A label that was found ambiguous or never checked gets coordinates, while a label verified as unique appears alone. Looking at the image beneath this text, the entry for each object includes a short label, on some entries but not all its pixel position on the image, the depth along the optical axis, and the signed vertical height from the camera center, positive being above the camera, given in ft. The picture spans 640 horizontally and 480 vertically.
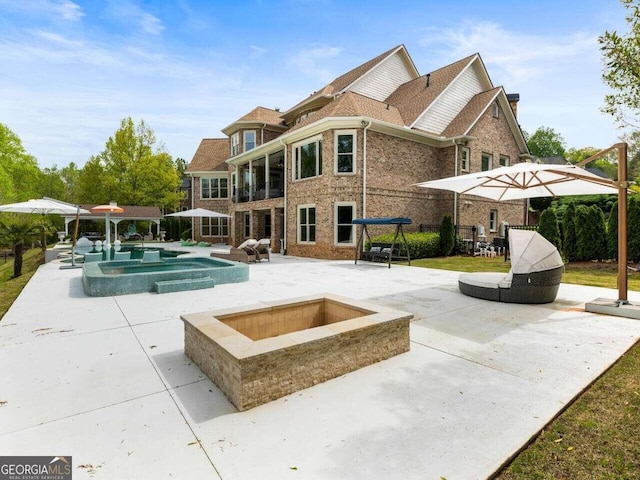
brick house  50.80 +14.07
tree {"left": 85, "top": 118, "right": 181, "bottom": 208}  108.27 +19.91
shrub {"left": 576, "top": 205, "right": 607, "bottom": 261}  42.60 -0.26
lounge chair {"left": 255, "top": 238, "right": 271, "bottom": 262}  48.21 -2.50
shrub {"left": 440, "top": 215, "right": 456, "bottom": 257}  54.03 -0.76
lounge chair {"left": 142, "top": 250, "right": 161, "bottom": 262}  40.29 -2.94
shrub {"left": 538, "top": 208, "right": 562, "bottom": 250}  44.70 +0.28
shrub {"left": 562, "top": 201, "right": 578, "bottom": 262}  43.91 -0.52
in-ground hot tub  24.43 -3.81
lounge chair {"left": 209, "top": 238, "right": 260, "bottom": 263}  46.34 -3.16
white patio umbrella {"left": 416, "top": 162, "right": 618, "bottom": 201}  20.72 +3.60
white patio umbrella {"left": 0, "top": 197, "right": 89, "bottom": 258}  37.24 +2.85
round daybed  21.27 -2.73
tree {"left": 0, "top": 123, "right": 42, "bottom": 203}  111.04 +22.77
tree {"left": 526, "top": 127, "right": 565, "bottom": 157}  194.49 +51.78
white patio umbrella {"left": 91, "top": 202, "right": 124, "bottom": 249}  42.88 +2.96
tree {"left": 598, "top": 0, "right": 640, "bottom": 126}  17.65 +9.08
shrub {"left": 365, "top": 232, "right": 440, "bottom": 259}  48.88 -1.72
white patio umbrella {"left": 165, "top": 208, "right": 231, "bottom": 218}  71.15 +3.84
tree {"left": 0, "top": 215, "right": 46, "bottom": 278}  48.03 -0.11
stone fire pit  9.53 -3.84
